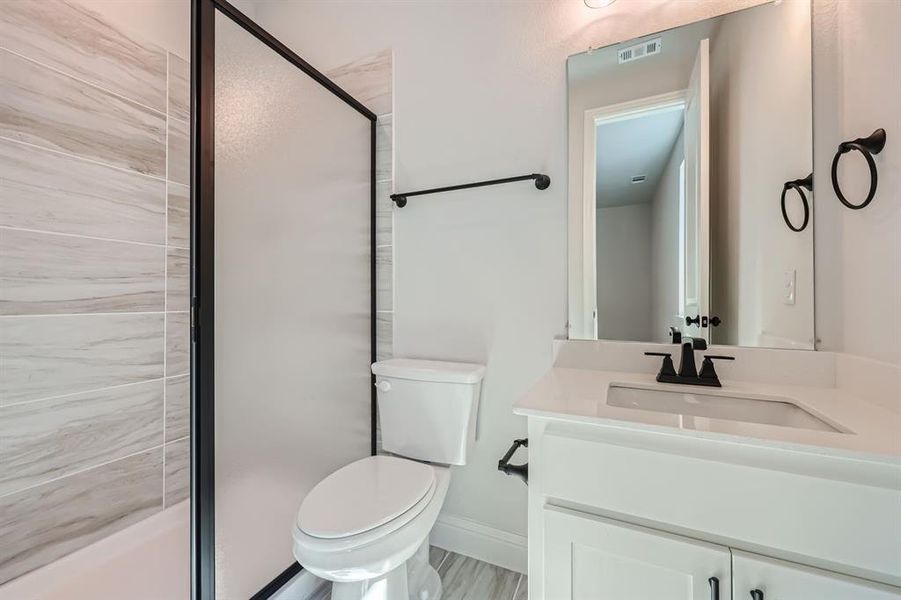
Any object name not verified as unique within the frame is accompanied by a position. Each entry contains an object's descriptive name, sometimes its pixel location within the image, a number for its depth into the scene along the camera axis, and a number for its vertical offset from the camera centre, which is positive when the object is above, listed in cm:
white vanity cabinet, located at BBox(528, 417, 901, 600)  56 -38
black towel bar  132 +45
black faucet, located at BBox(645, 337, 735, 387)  99 -19
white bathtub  114 -90
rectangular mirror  105 +38
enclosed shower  104 +2
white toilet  93 -59
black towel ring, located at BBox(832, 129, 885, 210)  81 +35
